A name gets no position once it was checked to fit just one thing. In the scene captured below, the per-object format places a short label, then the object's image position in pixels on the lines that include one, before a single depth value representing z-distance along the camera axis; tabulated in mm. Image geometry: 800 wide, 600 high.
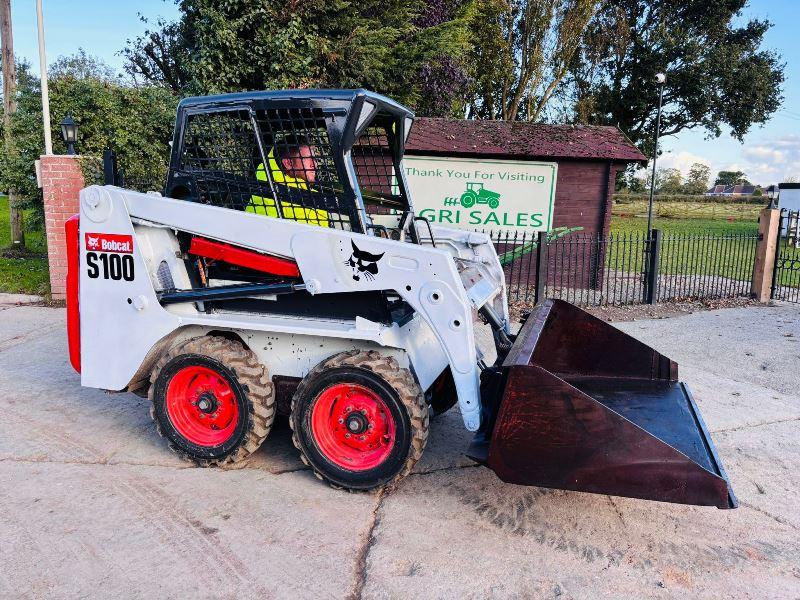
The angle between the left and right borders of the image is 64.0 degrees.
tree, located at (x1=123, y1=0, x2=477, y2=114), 13805
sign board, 11031
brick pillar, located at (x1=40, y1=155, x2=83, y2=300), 9219
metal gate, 10375
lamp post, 17928
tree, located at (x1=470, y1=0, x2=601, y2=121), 23656
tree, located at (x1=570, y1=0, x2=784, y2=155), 29328
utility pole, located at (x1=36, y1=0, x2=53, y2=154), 9648
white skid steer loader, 3404
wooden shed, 10898
